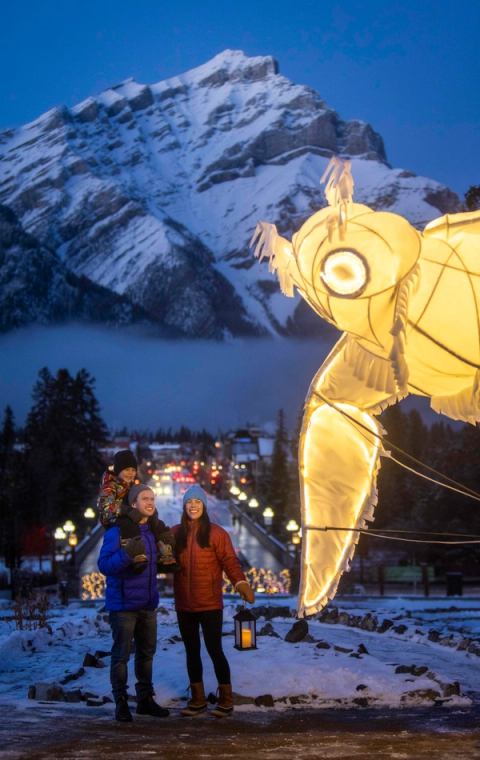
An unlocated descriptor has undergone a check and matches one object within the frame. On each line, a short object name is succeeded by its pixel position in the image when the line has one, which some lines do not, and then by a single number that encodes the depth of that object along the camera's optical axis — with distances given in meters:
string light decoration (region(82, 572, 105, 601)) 28.29
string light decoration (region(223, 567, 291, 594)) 27.28
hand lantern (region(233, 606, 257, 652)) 9.08
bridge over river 39.00
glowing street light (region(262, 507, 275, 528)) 46.31
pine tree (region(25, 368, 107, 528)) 50.91
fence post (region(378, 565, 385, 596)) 24.91
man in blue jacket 6.96
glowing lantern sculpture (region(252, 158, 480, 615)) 7.70
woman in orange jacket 7.25
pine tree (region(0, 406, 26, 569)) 38.78
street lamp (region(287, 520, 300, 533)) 32.17
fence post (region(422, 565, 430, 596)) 23.48
